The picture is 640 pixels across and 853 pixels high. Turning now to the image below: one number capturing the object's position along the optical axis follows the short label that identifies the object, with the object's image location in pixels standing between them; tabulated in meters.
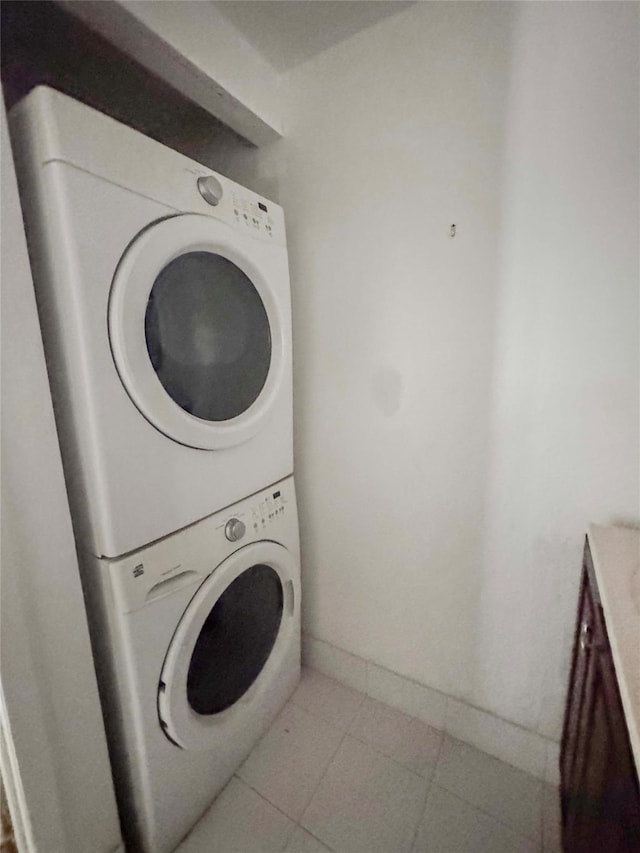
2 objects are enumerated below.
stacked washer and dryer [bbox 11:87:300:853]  0.69
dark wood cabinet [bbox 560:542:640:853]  0.47
